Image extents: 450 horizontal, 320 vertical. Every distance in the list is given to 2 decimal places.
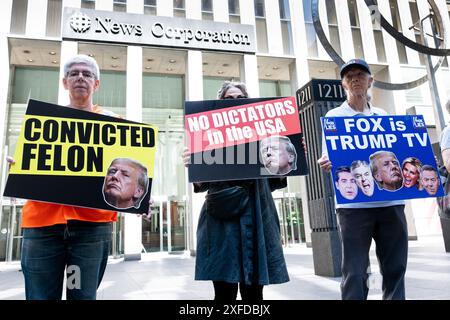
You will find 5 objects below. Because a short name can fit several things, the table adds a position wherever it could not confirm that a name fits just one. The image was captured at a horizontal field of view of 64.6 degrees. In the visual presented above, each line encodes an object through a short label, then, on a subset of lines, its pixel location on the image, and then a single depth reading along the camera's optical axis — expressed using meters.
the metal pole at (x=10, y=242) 12.34
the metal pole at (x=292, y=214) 15.35
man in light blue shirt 2.29
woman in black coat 2.12
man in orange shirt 1.85
